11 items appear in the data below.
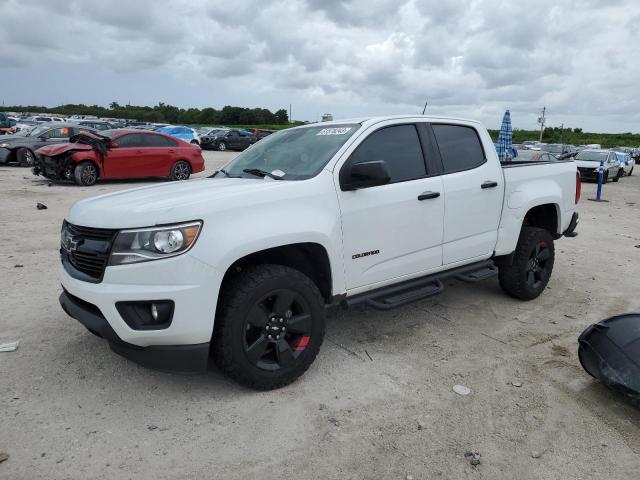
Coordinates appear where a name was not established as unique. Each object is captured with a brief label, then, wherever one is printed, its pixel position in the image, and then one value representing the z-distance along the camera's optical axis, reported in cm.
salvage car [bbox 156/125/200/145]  2739
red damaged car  1306
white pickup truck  295
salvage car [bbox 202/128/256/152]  3341
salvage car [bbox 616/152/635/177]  2502
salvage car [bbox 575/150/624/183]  2181
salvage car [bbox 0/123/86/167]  1670
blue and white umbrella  1681
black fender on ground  320
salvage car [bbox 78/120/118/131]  2372
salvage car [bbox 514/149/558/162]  1950
